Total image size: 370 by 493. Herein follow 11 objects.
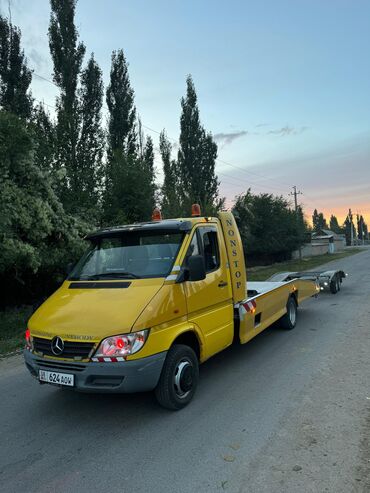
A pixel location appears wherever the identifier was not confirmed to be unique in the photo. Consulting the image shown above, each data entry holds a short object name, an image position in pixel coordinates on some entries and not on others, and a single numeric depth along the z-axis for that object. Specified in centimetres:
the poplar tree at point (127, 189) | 1590
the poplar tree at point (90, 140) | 1467
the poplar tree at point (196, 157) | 3092
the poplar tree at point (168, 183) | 2027
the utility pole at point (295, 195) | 6470
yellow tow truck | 384
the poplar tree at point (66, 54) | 1973
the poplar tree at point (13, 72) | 1852
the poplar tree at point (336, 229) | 15888
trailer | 1250
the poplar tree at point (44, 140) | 1173
